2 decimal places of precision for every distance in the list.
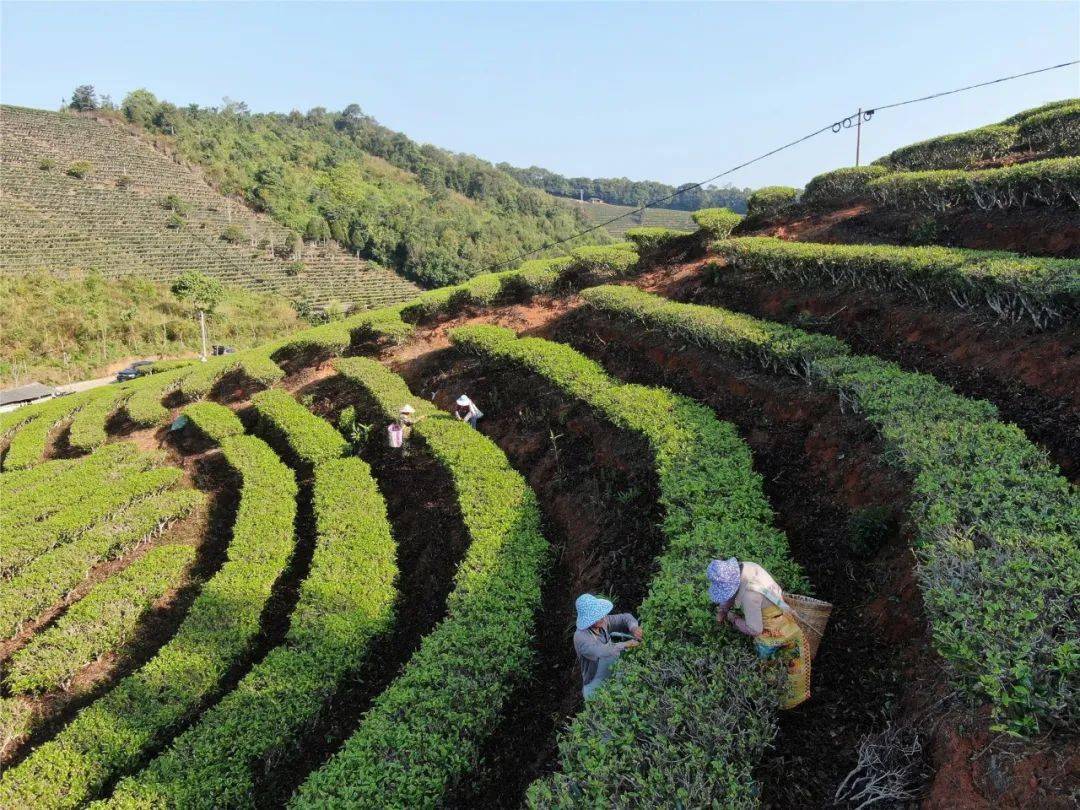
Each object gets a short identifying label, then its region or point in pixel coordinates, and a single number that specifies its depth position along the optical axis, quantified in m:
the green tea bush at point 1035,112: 15.68
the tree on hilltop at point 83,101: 81.06
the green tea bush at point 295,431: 12.51
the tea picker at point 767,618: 4.08
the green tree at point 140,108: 78.62
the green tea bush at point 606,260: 17.83
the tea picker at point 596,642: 4.82
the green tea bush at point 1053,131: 13.83
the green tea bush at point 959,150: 15.28
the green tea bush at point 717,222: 17.39
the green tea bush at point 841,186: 16.31
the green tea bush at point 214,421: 14.80
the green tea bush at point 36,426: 15.81
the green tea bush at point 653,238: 18.97
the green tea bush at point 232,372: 18.16
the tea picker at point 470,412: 12.77
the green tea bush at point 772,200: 18.12
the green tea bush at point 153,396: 17.31
